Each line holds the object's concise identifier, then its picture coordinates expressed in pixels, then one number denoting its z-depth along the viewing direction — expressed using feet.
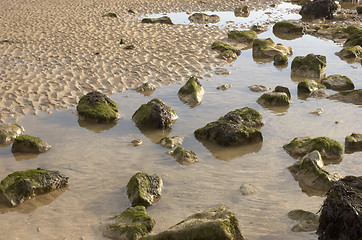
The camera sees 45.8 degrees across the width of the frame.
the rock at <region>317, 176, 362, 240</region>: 21.61
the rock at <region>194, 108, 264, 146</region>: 34.76
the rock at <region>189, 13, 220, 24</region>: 88.20
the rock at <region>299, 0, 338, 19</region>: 91.30
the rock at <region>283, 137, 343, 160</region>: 32.53
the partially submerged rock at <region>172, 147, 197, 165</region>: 32.14
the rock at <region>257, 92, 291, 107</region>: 43.19
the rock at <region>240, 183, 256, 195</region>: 27.89
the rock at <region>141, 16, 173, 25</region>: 82.58
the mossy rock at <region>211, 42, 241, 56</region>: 63.26
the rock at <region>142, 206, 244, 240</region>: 20.58
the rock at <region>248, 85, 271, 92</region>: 47.73
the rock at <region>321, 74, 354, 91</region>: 48.01
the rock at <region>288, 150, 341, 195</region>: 28.25
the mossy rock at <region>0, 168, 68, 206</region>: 26.63
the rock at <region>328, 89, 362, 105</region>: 43.91
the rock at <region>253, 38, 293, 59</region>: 61.62
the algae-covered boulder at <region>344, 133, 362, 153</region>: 33.94
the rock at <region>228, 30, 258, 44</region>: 70.08
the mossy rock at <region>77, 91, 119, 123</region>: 39.40
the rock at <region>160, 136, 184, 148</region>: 34.84
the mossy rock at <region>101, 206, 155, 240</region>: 23.16
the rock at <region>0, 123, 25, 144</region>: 35.24
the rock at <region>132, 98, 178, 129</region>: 38.06
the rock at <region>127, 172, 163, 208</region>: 26.32
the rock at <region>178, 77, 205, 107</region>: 44.16
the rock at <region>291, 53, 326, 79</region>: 52.90
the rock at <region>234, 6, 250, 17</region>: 97.14
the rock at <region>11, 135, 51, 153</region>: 33.45
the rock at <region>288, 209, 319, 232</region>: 23.70
